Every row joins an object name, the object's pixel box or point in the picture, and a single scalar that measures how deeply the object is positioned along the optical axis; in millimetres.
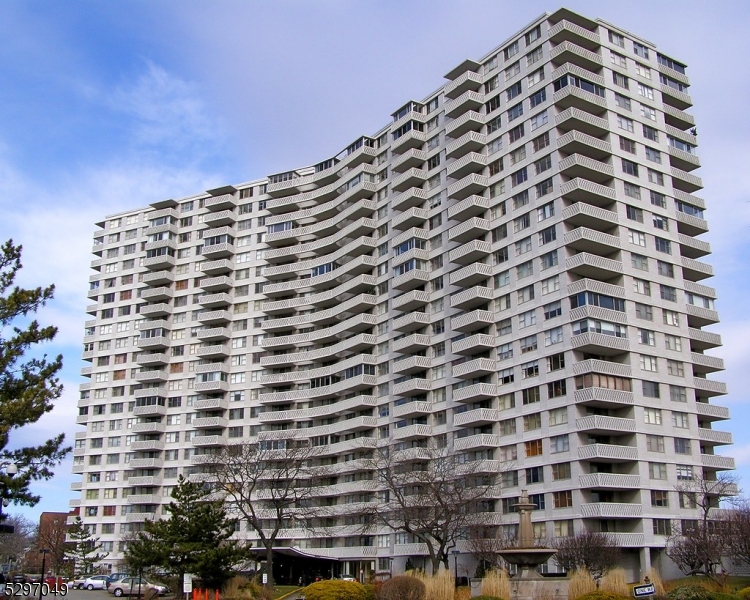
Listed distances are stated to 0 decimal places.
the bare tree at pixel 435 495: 72688
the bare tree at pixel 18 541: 133325
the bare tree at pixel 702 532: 63094
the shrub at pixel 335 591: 45375
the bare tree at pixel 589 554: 61031
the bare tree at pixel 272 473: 83688
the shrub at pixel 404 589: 43250
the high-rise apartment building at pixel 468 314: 75375
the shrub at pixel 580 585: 41375
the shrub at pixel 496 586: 42666
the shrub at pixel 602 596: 36812
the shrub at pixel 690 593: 39406
